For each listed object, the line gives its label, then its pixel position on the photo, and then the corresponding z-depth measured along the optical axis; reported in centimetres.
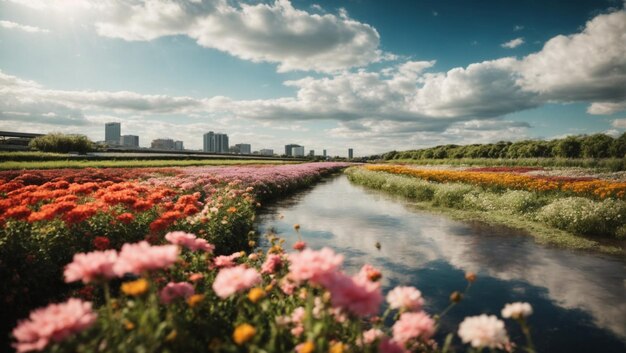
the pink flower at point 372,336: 227
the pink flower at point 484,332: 181
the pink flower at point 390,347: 197
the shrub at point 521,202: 1139
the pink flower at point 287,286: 278
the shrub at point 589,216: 888
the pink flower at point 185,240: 254
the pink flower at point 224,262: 306
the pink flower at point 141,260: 181
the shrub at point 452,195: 1393
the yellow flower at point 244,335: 161
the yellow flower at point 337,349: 184
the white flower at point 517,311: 185
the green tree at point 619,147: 3527
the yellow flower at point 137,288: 168
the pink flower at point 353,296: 169
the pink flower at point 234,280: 200
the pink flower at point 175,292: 221
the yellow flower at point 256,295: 189
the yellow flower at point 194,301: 204
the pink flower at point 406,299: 207
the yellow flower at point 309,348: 166
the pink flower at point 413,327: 194
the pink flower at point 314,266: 175
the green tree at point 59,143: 4359
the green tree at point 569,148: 4322
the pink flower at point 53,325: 155
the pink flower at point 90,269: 179
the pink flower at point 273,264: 288
